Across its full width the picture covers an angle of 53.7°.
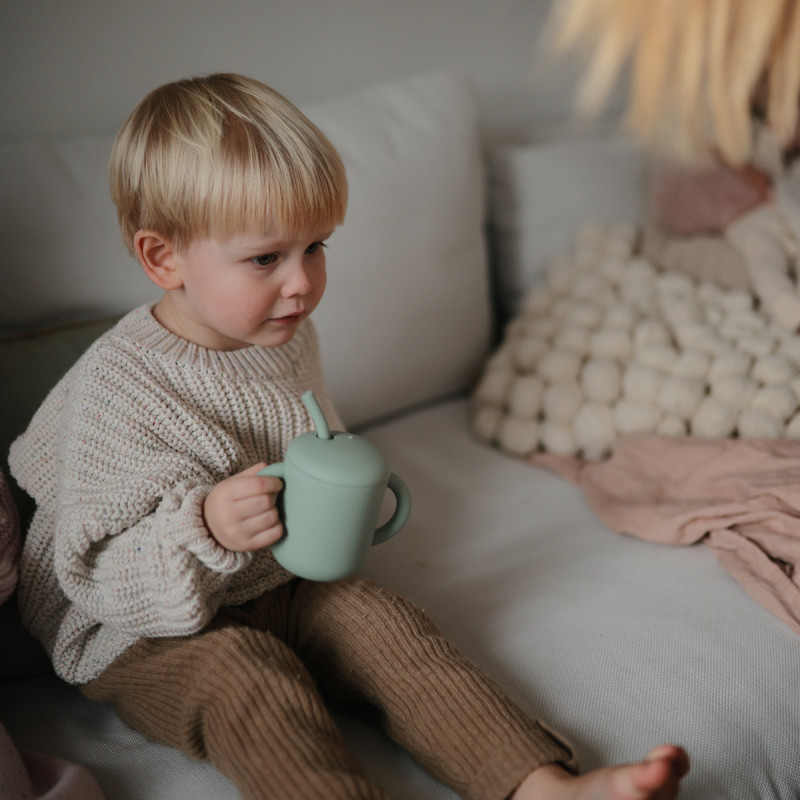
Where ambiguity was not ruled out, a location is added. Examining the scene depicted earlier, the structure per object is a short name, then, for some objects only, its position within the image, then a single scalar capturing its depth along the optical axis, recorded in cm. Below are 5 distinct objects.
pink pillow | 134
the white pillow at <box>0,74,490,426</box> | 99
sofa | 80
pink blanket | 96
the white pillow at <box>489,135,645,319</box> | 145
